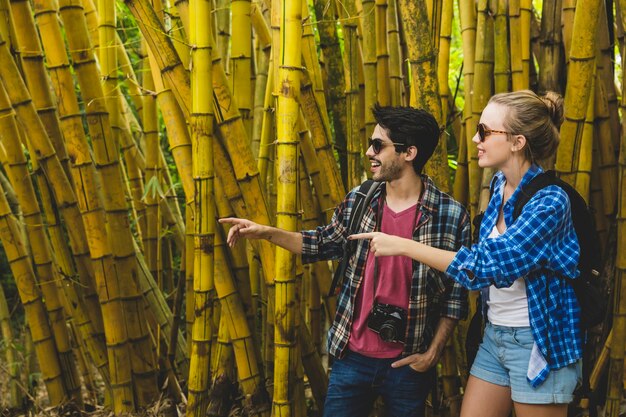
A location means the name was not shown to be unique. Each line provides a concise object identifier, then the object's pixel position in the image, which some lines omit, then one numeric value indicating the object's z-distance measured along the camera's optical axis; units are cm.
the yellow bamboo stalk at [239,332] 251
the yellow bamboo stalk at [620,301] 239
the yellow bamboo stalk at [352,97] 276
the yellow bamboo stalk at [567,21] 283
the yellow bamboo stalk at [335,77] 292
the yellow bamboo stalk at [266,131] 283
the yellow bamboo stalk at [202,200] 213
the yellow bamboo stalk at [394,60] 294
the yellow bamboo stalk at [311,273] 276
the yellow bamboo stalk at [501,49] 273
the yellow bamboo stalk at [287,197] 210
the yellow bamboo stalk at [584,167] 256
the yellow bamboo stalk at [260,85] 308
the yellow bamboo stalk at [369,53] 267
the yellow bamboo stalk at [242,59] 248
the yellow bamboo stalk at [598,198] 289
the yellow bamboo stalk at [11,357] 371
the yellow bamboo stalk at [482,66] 276
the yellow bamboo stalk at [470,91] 277
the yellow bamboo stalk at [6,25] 292
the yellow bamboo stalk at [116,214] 280
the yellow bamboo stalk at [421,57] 225
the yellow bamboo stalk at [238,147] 233
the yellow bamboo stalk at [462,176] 296
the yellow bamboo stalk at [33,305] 315
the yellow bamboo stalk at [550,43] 282
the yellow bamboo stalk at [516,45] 271
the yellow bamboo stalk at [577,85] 224
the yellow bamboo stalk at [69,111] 272
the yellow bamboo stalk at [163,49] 229
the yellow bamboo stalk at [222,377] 261
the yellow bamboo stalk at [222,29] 299
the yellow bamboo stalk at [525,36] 272
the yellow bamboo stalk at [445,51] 298
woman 180
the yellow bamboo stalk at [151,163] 356
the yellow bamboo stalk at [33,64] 280
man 211
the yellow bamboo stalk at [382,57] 279
